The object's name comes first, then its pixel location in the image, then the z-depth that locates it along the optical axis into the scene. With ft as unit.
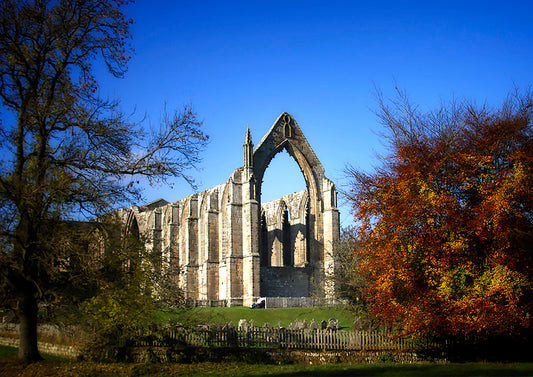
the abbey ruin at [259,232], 134.92
